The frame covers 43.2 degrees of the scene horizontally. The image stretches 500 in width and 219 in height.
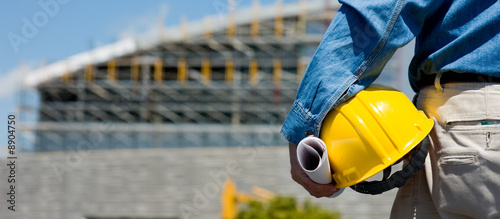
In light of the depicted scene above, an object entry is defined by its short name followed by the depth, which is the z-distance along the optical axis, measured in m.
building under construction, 19.45
